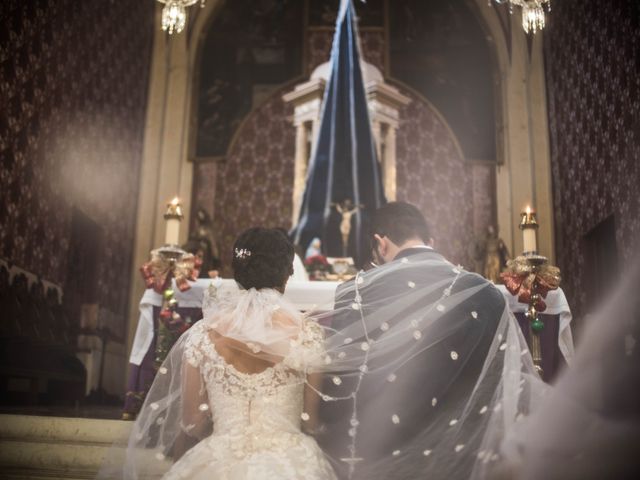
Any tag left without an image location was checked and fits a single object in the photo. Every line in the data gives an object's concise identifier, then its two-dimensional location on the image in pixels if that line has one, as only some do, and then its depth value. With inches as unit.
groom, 82.1
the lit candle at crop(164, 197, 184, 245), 154.9
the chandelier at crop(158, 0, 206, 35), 169.3
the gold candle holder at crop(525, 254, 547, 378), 137.1
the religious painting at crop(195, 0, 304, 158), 336.8
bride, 76.5
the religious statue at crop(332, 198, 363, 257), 228.5
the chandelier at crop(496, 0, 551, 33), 164.4
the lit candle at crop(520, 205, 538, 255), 147.8
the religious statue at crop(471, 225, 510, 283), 271.1
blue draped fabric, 230.1
